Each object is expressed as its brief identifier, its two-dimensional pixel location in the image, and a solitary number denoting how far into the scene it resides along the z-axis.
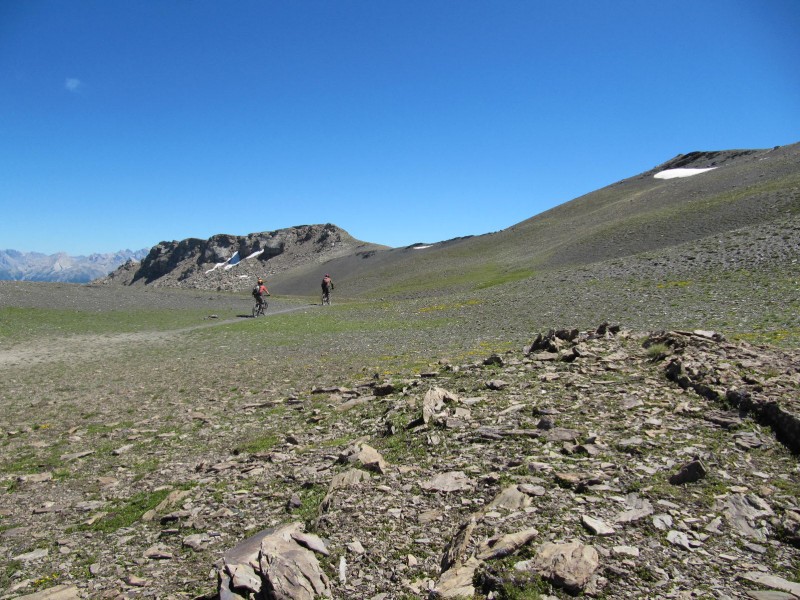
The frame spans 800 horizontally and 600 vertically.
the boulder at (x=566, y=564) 5.53
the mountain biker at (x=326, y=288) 55.00
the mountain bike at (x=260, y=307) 45.97
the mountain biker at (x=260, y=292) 45.78
